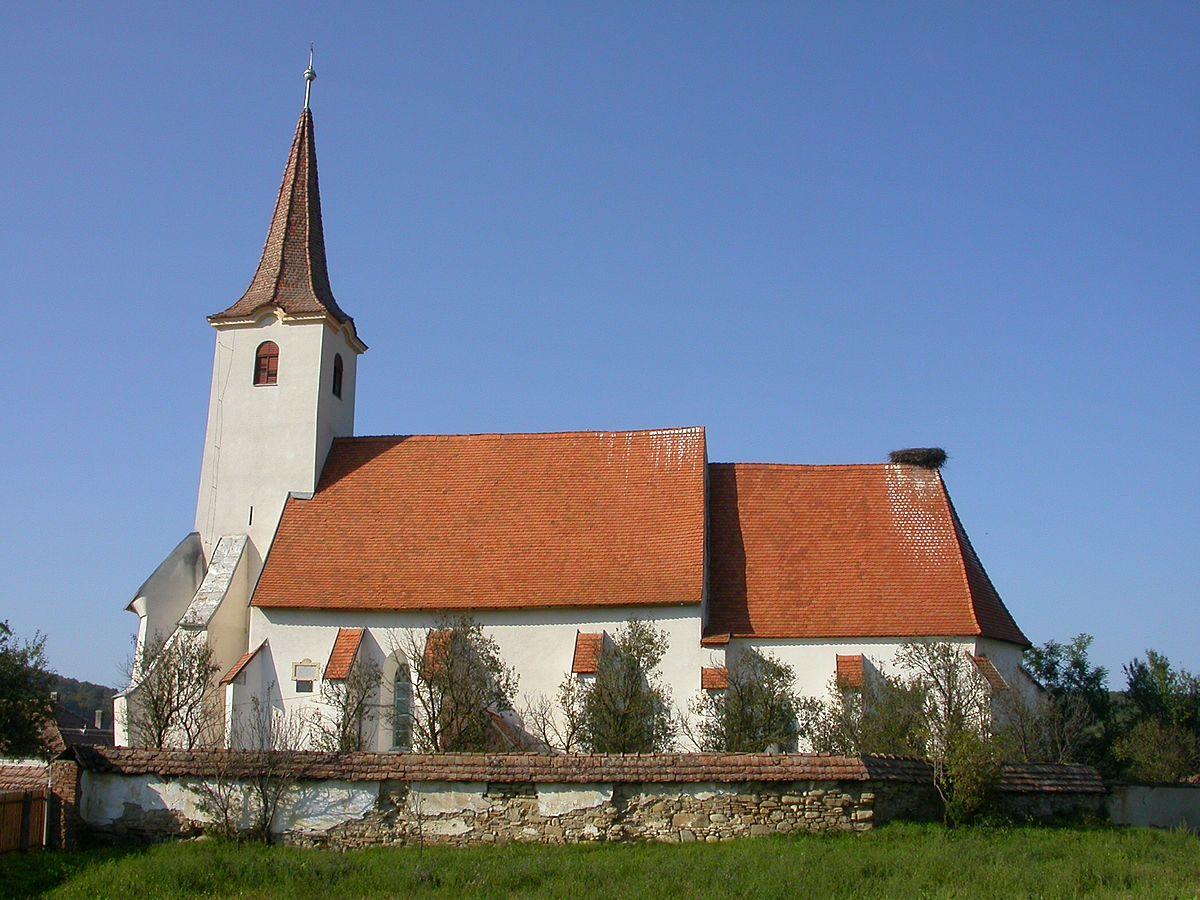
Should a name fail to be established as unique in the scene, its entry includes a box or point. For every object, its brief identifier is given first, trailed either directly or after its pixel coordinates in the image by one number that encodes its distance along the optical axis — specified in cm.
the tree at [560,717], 2269
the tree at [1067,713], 2350
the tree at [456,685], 2220
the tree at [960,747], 1653
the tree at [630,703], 2233
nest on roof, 2875
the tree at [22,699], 2569
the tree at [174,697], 2314
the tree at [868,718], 2095
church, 2523
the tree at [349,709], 2209
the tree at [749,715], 2248
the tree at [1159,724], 2830
